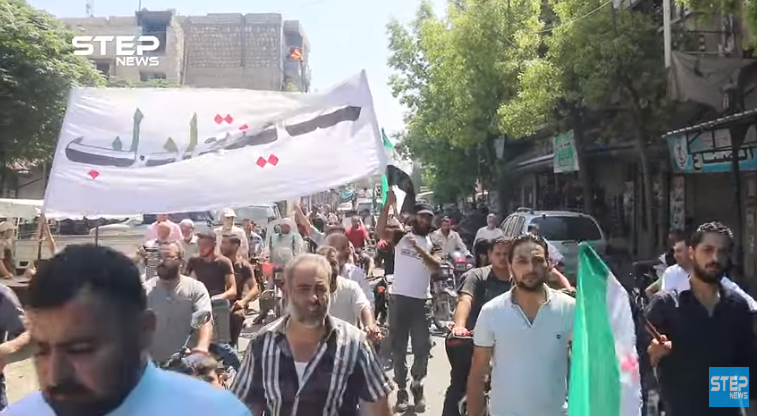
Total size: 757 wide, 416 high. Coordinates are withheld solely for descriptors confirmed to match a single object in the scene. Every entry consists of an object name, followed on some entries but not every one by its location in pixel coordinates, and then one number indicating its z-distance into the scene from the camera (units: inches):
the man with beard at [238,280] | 301.0
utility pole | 628.6
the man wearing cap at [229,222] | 418.9
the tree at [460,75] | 917.2
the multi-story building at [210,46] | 2674.7
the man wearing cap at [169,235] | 358.3
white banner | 208.8
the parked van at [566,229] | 585.6
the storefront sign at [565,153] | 882.8
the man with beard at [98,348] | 64.6
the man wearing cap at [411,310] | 288.7
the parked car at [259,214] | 900.6
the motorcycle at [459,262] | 519.1
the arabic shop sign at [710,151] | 518.9
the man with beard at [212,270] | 290.7
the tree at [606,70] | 703.7
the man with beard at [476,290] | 217.2
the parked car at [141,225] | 754.2
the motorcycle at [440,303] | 442.0
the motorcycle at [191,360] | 148.2
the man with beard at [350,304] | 216.8
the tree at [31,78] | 968.3
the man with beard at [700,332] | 162.7
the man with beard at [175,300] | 200.5
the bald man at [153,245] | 324.2
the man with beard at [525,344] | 148.9
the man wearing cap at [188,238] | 385.2
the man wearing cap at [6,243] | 376.9
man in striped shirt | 123.6
